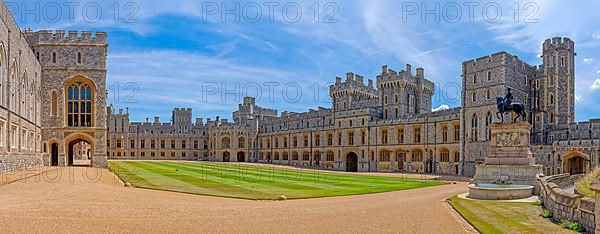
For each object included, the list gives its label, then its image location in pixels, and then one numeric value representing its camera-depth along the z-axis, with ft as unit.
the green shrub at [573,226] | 33.42
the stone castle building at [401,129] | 133.69
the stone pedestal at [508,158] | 74.90
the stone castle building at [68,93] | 125.08
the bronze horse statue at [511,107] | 79.97
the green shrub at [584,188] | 44.10
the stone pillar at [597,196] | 21.55
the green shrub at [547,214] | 42.32
